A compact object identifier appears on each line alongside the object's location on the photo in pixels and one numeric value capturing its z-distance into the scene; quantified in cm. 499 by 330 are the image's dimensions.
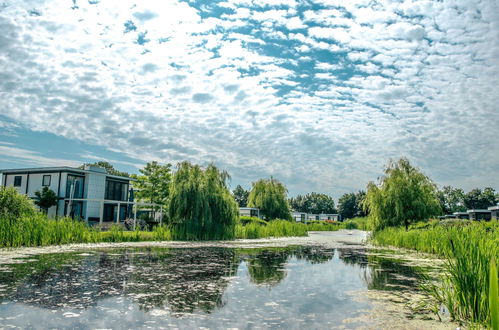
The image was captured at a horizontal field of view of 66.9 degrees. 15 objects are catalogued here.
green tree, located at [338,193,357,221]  7731
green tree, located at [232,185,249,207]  6969
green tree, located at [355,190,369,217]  7284
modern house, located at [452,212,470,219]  4432
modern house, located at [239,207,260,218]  3302
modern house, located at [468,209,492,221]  3847
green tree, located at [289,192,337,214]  8218
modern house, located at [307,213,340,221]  7269
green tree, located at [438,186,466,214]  7318
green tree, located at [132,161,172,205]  3559
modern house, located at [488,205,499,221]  3319
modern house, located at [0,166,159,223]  2717
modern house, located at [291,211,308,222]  5747
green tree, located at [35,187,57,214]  2527
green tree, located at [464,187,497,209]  7075
